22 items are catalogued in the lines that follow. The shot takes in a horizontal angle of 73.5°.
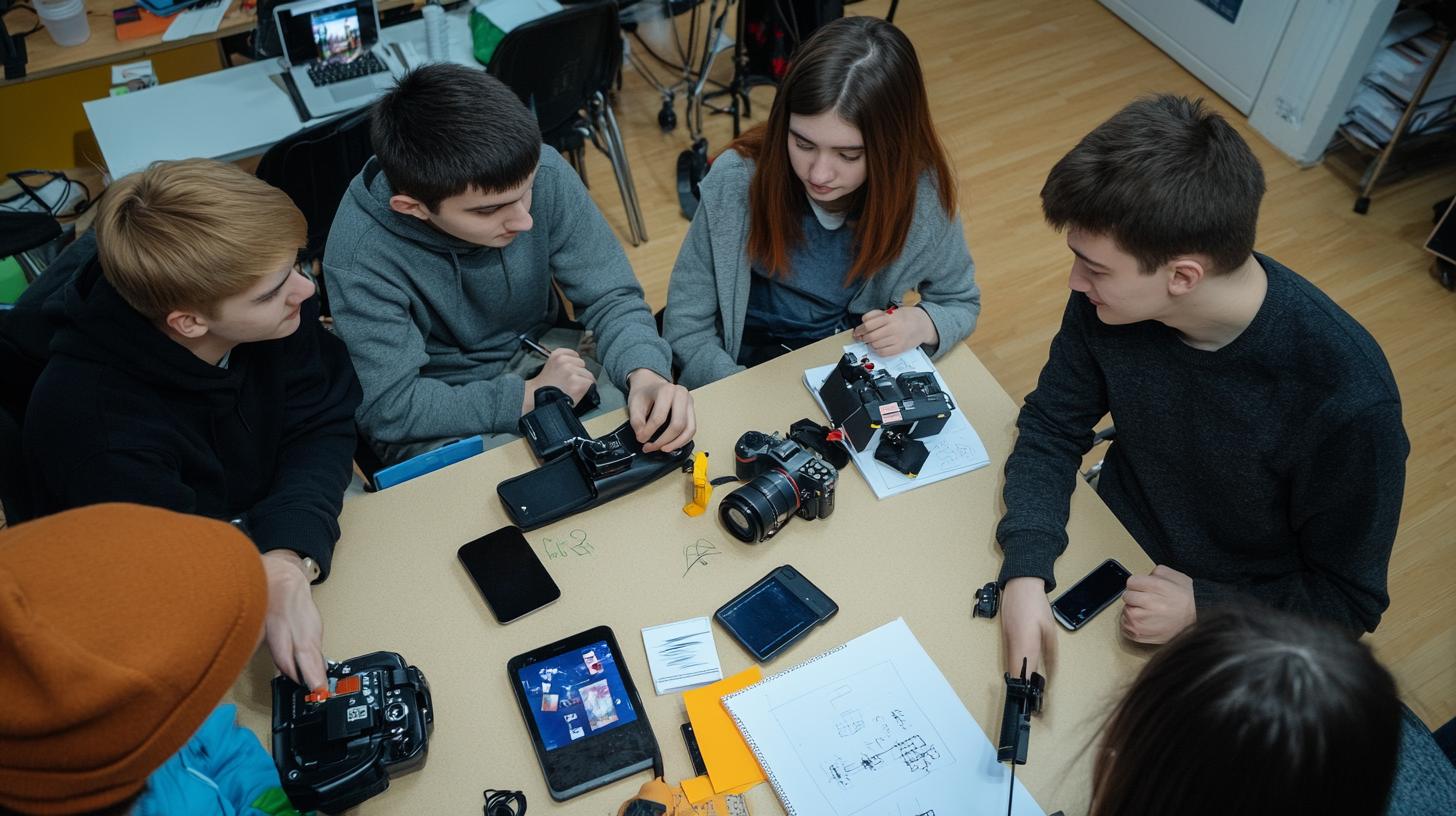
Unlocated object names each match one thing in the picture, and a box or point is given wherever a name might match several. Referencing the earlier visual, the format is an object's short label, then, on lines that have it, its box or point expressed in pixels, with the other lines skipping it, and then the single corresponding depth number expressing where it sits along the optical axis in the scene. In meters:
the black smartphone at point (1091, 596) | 1.37
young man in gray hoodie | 1.63
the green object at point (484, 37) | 2.78
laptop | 2.66
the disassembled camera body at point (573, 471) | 1.51
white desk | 2.52
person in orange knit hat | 0.76
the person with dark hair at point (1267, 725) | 0.81
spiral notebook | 1.20
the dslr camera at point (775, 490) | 1.43
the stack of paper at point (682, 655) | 1.32
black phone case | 1.39
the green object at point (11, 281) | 2.77
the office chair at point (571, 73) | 2.48
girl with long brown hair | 1.67
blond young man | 1.35
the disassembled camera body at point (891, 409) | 1.52
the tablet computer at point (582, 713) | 1.23
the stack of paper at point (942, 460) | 1.55
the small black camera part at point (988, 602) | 1.37
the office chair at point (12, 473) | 1.42
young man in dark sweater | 1.30
